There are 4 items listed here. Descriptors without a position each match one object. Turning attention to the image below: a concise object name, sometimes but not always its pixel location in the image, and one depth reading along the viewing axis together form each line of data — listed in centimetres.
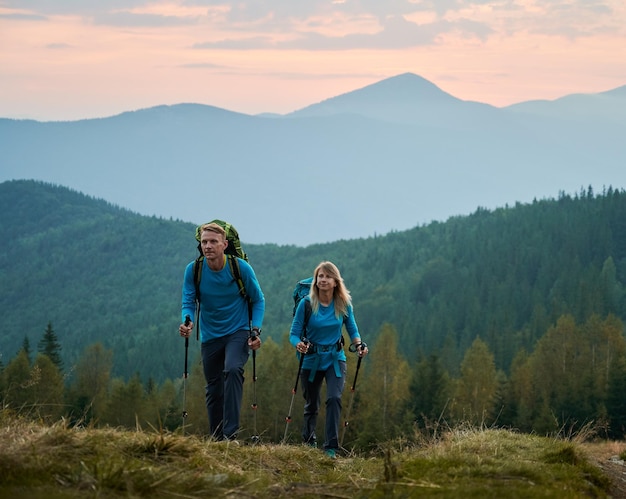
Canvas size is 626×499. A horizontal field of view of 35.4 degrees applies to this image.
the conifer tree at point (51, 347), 8631
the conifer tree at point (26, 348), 7965
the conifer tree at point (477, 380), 7779
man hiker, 1213
